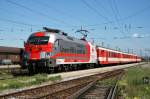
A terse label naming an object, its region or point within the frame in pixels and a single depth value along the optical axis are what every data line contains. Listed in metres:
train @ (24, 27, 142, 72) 22.69
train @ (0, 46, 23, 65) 53.87
